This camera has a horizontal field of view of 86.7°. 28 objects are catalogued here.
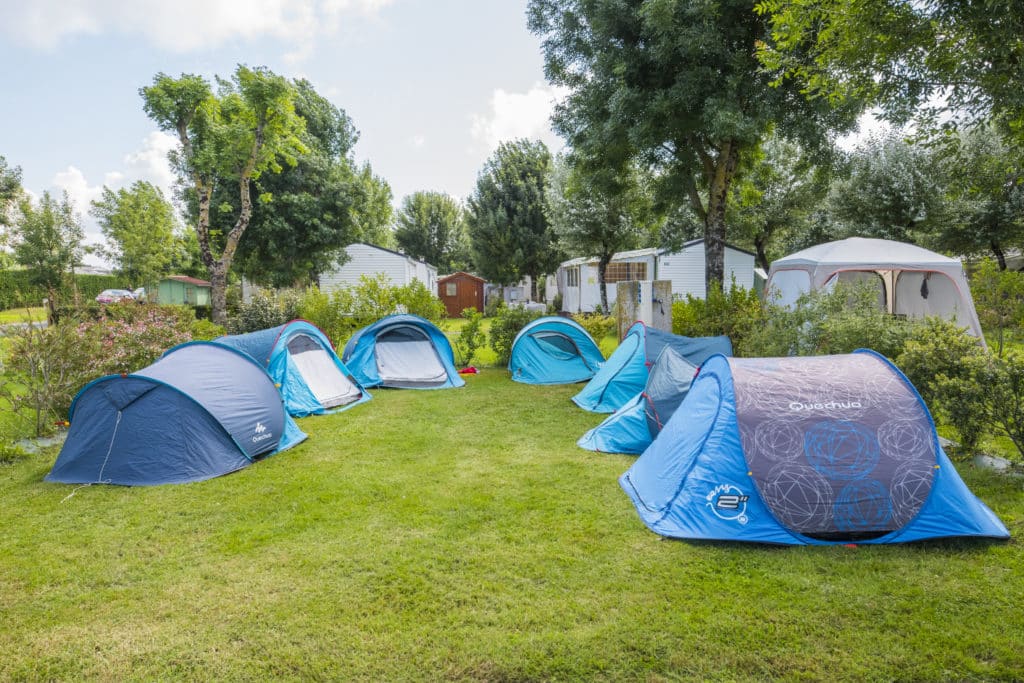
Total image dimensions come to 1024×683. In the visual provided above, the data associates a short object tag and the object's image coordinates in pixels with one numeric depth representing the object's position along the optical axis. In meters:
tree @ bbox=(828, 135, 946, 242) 18.86
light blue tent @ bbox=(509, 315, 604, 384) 11.16
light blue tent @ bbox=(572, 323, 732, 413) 8.05
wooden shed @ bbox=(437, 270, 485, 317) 34.72
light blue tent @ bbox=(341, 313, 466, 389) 10.82
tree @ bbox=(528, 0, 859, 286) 10.21
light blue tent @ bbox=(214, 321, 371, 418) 8.51
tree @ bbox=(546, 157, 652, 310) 19.56
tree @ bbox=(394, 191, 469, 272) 40.44
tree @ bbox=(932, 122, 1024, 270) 16.98
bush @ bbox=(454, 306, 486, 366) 12.85
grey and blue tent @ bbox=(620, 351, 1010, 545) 3.99
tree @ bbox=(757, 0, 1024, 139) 4.69
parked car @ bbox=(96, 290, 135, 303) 27.82
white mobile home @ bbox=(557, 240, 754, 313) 22.95
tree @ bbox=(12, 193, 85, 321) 22.08
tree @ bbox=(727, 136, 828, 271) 22.59
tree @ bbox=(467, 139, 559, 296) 25.94
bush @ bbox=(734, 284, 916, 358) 6.70
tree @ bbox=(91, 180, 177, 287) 22.39
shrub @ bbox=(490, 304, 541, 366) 12.99
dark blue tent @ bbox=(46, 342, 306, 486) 5.62
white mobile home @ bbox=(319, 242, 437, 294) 25.73
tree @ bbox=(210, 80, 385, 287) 20.23
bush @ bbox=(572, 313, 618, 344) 14.73
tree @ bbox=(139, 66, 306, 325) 13.09
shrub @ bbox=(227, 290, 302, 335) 15.56
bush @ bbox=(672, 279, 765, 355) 11.30
